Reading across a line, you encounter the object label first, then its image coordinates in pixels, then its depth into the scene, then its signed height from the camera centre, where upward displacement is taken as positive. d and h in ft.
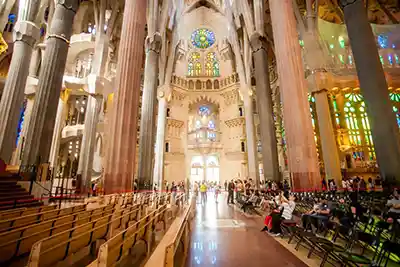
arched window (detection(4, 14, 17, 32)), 60.63 +49.40
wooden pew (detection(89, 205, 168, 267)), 5.17 -2.35
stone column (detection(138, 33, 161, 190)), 43.16 +15.22
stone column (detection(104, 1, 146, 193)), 27.22 +11.40
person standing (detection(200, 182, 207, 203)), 42.23 -3.41
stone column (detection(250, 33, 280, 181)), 40.06 +14.91
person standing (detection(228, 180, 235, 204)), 40.73 -3.02
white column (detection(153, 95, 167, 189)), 62.81 +11.54
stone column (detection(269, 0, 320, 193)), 25.71 +10.61
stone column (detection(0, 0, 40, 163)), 32.96 +18.62
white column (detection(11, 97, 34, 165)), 44.14 +10.85
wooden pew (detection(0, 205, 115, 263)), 6.49 -2.34
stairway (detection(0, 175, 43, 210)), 19.52 -1.92
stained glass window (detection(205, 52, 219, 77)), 94.84 +55.13
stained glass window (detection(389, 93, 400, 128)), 69.62 +27.03
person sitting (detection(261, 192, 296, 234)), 15.94 -3.60
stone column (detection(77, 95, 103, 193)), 46.65 +8.33
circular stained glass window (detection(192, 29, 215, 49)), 98.58 +71.02
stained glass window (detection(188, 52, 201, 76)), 94.78 +55.17
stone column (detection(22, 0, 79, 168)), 26.53 +13.47
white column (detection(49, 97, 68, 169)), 48.41 +12.10
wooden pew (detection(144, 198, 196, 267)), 5.65 -2.77
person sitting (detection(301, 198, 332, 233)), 14.07 -3.18
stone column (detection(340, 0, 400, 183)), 26.43 +12.92
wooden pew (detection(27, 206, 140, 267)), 5.14 -2.40
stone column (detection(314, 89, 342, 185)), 43.06 +8.40
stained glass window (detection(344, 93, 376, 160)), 66.95 +18.19
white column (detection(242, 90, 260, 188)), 62.64 +11.67
